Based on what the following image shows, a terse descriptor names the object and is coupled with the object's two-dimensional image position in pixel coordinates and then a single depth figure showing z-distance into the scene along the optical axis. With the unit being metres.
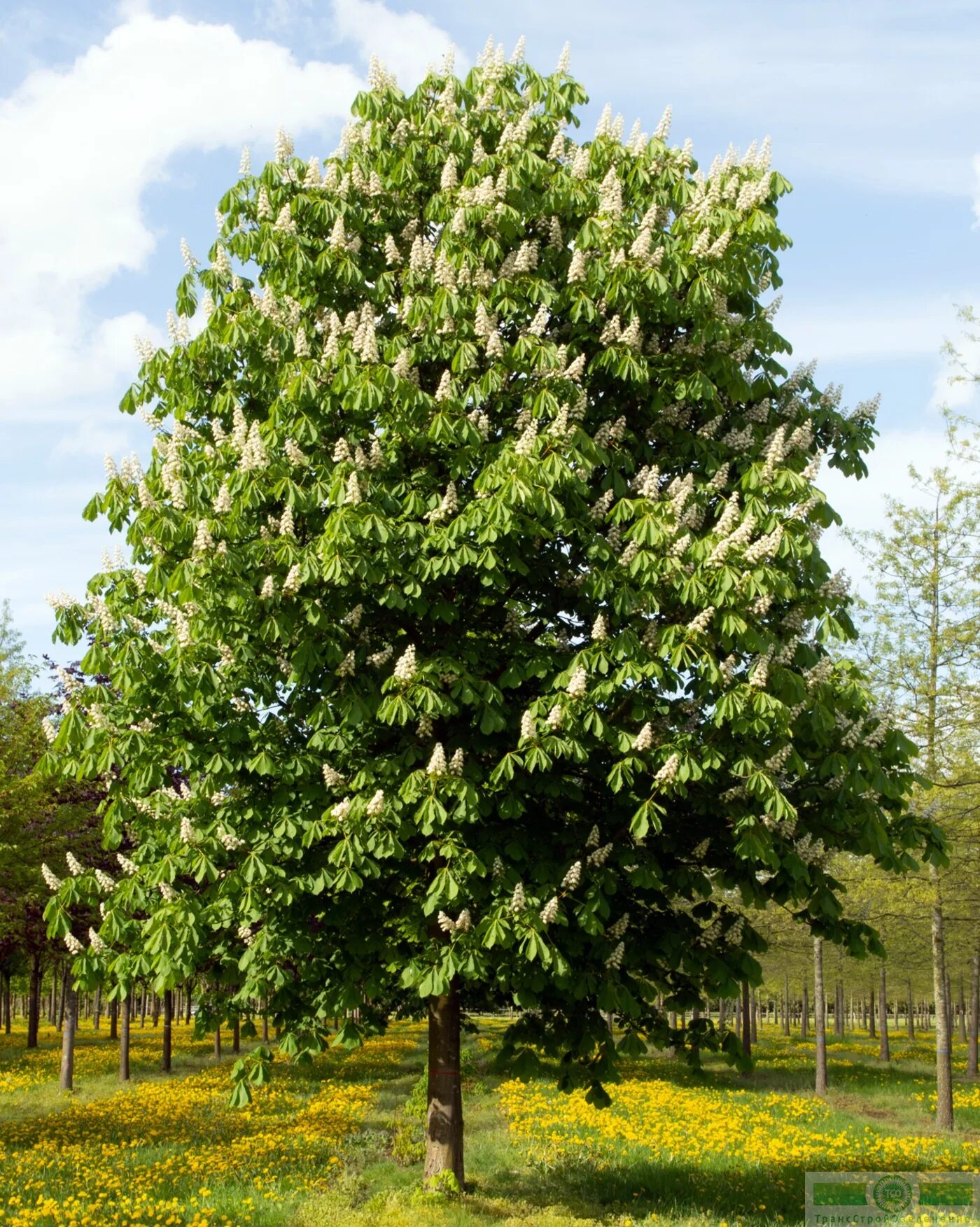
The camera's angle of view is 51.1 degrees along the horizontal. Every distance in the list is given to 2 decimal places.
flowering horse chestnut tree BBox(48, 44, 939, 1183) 9.19
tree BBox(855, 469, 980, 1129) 22.12
